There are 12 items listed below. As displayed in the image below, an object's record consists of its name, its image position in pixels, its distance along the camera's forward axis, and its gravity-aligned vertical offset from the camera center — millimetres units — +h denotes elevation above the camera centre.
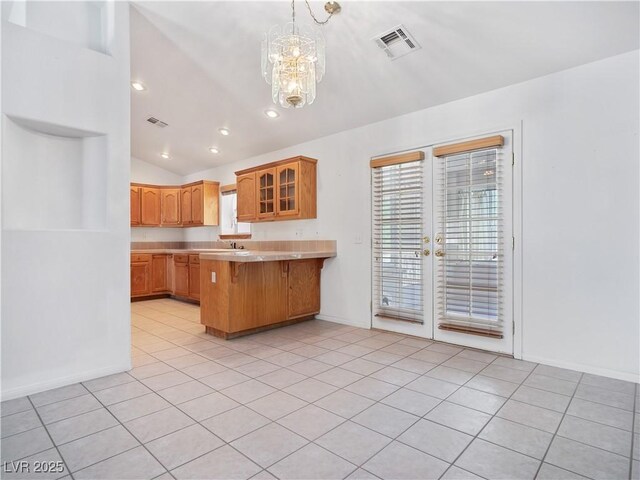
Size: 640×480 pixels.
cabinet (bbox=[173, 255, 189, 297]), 6195 -648
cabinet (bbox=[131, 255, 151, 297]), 6371 -664
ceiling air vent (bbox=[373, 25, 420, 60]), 2918 +1673
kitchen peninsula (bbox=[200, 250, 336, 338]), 3861 -615
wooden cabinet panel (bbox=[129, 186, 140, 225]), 6680 +635
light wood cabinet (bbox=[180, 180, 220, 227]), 6566 +656
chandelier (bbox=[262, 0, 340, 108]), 2539 +1269
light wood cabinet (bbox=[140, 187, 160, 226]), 6844 +628
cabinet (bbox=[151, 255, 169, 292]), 6633 -656
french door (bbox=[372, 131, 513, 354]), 3344 -65
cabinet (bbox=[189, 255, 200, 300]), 5969 -659
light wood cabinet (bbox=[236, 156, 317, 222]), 4746 +668
